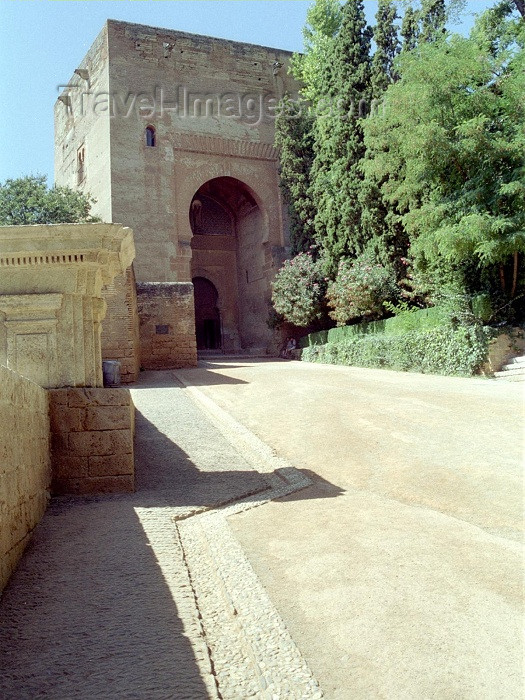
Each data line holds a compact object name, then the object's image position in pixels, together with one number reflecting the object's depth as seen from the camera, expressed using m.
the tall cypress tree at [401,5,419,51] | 18.09
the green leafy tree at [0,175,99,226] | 20.03
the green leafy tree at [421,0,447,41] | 17.63
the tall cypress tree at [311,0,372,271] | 19.12
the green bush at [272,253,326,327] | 20.48
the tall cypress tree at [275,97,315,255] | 22.30
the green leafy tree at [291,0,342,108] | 22.79
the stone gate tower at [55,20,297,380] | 22.02
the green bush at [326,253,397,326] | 16.92
